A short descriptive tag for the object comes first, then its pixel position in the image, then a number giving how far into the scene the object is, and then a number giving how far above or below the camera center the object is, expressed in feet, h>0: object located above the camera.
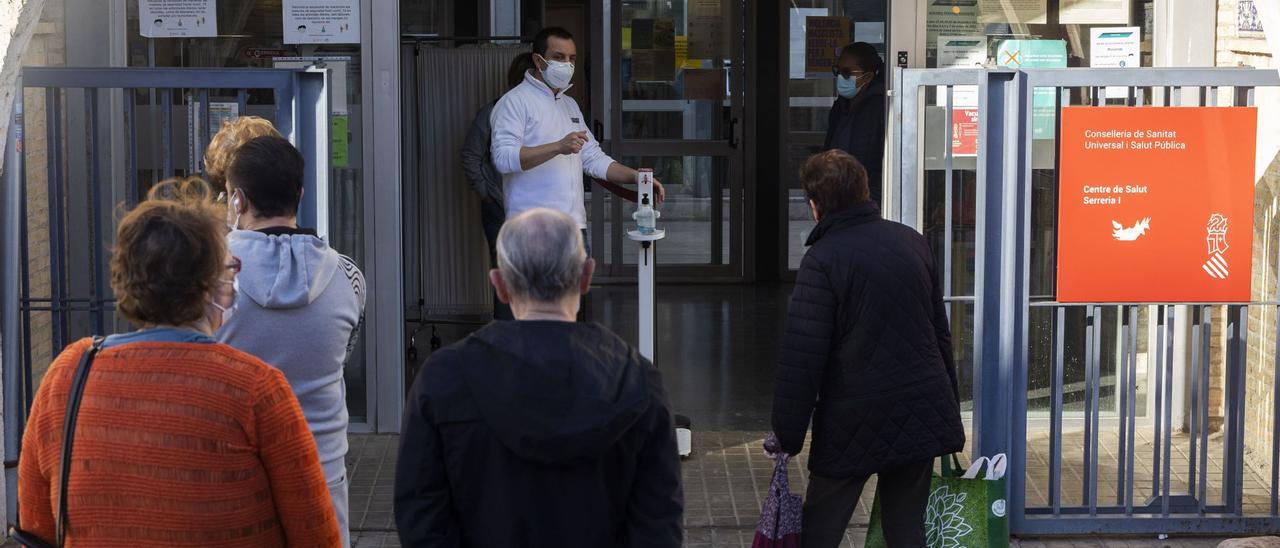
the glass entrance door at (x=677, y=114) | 36.29 +1.52
